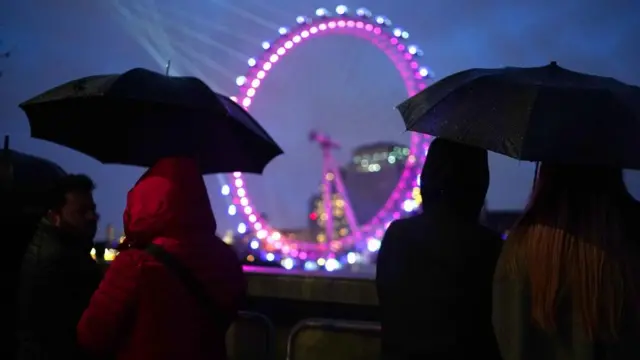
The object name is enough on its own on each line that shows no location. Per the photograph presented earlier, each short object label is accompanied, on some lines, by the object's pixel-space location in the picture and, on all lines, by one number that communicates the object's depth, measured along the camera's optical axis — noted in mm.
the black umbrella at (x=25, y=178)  4301
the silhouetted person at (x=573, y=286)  2049
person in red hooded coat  2502
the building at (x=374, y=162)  45200
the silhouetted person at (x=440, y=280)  2447
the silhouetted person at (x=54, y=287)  3154
